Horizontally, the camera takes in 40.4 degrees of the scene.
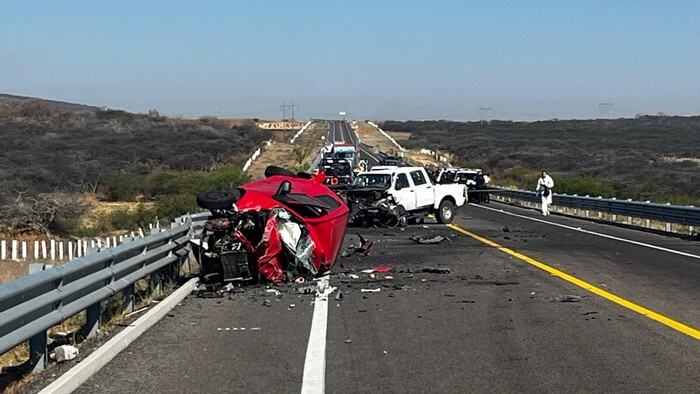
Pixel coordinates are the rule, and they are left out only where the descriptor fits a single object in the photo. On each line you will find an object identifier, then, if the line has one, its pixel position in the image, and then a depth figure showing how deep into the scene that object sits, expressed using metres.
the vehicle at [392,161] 57.72
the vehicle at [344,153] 58.72
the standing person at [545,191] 37.34
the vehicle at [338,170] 42.62
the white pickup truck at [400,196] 28.56
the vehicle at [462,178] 45.34
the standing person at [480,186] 51.81
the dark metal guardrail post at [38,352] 7.97
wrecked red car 14.02
